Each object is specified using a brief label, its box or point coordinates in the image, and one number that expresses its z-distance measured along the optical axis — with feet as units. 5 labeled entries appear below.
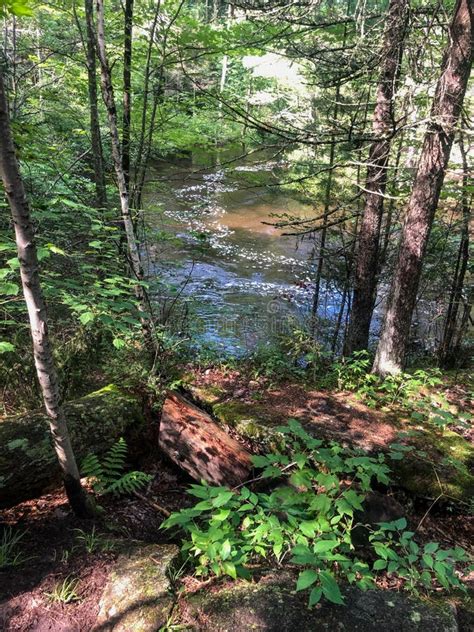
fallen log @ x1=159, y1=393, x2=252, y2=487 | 13.46
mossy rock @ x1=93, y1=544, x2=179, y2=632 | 7.51
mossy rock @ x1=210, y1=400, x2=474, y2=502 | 13.75
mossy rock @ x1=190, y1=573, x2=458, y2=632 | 7.39
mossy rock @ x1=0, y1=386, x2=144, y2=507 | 10.84
